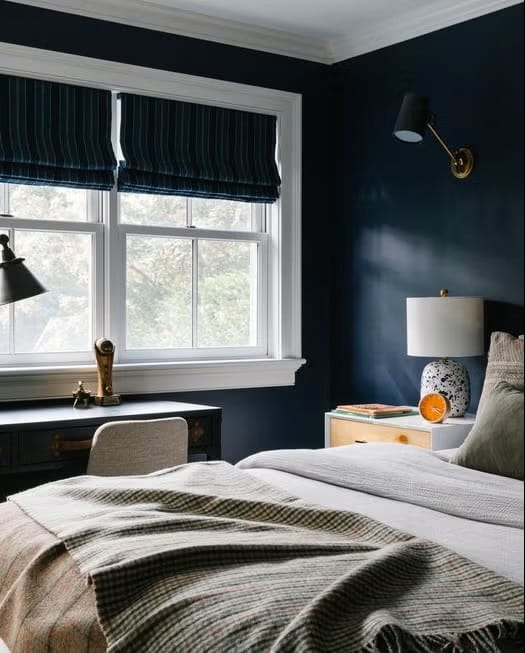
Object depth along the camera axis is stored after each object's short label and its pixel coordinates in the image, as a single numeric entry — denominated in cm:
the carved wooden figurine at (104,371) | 381
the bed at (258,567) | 128
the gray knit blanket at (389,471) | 202
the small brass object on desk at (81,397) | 372
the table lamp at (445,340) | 375
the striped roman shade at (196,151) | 415
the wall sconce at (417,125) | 354
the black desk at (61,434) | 316
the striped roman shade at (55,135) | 377
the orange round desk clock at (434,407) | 380
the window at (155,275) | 392
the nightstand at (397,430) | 371
